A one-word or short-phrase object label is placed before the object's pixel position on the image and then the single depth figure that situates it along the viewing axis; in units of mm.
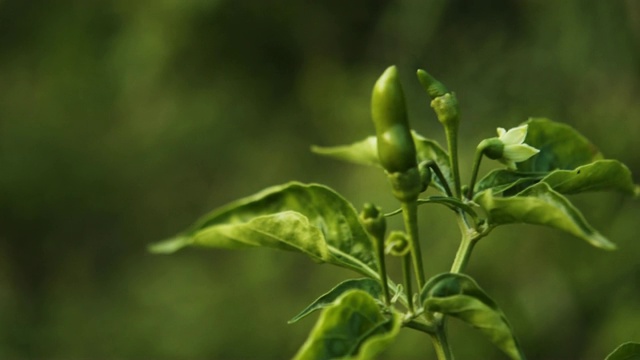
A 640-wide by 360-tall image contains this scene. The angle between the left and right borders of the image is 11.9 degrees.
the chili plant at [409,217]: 642
